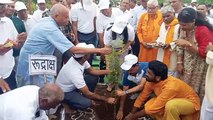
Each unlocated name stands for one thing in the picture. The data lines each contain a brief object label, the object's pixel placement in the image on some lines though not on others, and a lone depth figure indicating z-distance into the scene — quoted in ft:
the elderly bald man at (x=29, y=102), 6.61
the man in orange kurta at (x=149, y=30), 13.38
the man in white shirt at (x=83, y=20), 14.52
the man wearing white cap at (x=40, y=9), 15.18
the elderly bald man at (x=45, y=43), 9.51
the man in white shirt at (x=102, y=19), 14.53
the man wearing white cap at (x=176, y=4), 13.13
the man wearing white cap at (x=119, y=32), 12.19
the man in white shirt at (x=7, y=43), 9.95
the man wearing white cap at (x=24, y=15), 14.10
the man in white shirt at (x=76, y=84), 10.64
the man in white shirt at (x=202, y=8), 15.18
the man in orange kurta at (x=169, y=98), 9.67
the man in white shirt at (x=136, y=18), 15.85
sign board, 9.71
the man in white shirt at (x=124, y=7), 16.87
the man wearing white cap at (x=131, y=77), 10.91
